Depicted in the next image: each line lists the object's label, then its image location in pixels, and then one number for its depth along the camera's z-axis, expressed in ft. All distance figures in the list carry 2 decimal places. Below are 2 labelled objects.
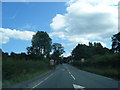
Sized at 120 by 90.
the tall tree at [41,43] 148.61
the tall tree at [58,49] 274.09
